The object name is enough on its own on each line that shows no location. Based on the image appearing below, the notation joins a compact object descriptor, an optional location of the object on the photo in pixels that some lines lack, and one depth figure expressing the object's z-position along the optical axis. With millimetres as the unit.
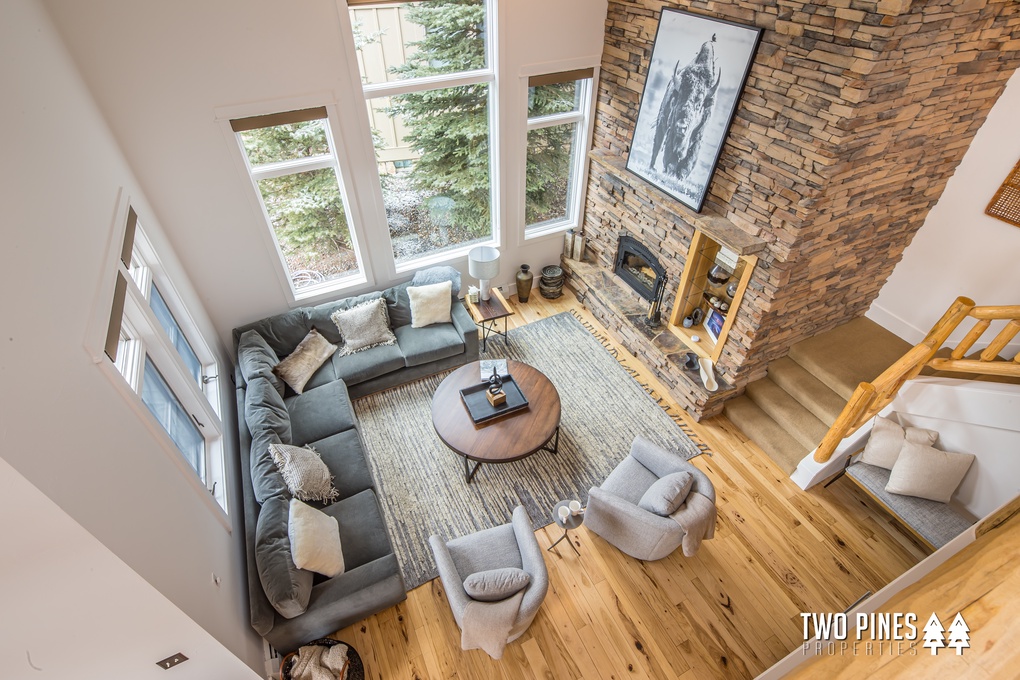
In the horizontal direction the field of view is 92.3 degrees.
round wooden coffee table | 3855
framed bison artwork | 3609
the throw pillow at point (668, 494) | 3193
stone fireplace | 2959
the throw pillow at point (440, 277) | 5148
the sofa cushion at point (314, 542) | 2977
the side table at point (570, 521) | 3467
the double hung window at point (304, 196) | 4121
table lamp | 5031
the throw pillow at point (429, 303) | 5000
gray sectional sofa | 2949
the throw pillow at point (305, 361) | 4484
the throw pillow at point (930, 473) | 3480
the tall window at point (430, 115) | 4145
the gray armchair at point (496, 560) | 2812
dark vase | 5875
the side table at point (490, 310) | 5148
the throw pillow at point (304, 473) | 3422
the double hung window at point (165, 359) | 2664
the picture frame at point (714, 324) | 4738
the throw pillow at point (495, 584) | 2775
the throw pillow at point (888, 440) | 3660
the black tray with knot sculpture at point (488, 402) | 4082
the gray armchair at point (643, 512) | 3199
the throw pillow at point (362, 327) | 4832
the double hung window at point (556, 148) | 4996
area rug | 3908
